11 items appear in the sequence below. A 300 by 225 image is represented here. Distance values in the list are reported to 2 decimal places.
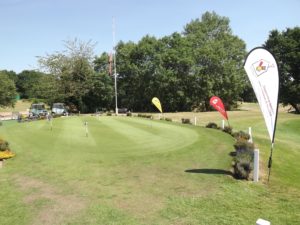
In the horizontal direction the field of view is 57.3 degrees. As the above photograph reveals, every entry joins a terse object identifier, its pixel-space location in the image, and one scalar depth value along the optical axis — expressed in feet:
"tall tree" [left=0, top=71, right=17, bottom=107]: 203.87
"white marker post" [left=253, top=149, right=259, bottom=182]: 31.40
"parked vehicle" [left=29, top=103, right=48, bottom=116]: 139.23
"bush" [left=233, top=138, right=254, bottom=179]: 32.03
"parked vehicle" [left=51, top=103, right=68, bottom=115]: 149.27
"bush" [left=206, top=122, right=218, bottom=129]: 79.43
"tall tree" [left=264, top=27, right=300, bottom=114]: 157.91
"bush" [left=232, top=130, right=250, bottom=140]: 57.05
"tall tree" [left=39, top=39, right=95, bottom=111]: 184.64
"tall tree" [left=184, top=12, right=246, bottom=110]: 176.12
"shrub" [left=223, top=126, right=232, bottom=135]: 69.27
